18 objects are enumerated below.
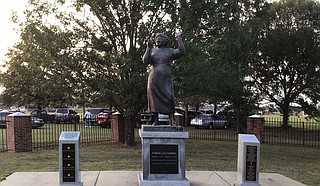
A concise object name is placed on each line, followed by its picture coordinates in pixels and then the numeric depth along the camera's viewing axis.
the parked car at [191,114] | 36.61
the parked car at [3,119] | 27.23
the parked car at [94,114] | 30.39
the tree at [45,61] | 14.27
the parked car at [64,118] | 28.97
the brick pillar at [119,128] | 18.95
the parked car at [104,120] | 29.68
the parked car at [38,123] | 27.35
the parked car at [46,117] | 32.33
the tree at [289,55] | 28.70
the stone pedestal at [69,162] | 7.59
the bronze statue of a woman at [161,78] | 8.21
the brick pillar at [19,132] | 14.98
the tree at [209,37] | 14.09
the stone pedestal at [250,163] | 8.04
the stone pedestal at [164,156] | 7.90
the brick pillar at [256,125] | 18.86
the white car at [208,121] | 31.08
